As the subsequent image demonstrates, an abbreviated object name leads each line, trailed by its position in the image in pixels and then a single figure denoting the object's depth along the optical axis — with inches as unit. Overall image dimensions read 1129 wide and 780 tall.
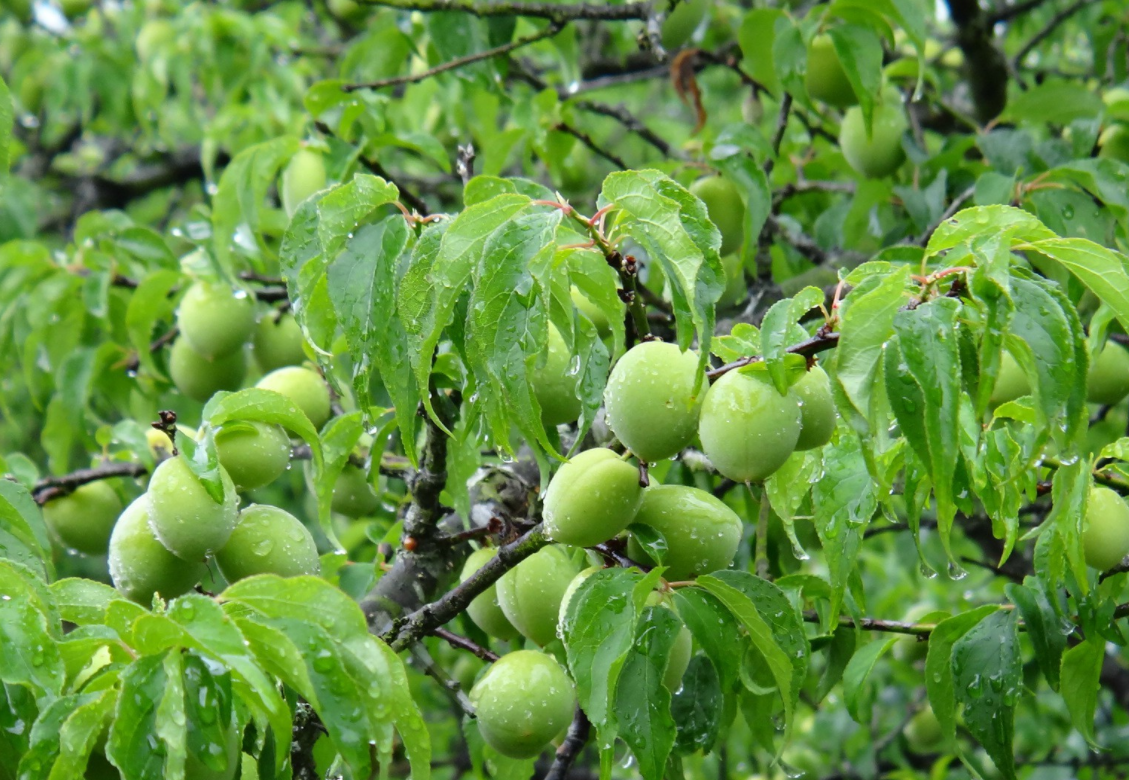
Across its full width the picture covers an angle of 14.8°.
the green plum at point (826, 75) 67.3
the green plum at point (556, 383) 56.2
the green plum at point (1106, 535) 57.5
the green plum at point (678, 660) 55.9
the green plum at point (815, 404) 54.5
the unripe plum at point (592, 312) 58.4
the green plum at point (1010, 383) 59.1
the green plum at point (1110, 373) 62.0
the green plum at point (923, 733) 96.8
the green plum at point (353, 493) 63.4
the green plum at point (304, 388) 63.1
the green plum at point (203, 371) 66.9
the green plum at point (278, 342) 67.3
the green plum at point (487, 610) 59.0
